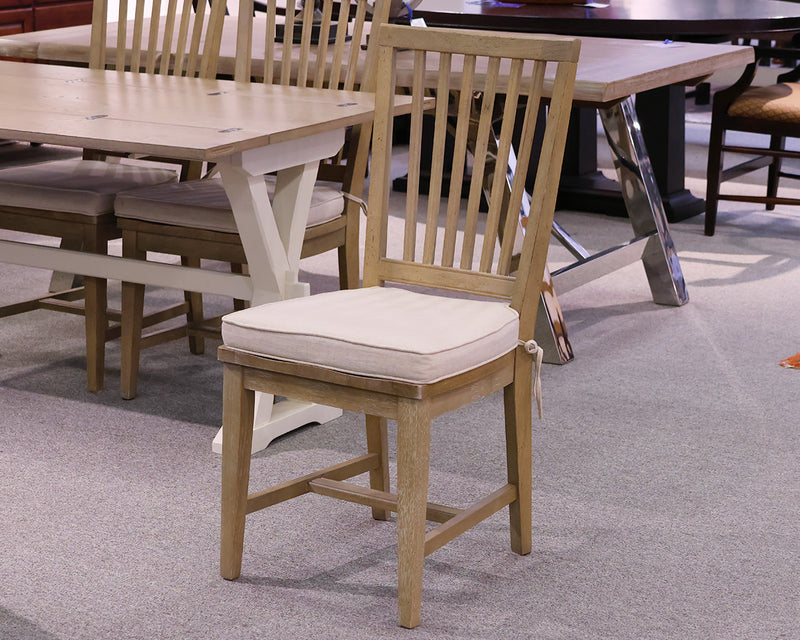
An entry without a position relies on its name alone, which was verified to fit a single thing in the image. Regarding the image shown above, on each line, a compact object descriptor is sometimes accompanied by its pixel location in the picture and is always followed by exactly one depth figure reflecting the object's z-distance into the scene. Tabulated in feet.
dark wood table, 24.17
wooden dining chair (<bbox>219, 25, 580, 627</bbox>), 10.65
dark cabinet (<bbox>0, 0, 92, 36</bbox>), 36.68
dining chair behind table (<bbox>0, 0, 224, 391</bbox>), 17.06
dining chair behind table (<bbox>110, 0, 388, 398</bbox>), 16.25
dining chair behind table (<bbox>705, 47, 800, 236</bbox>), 25.66
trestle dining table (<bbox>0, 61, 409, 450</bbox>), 13.48
